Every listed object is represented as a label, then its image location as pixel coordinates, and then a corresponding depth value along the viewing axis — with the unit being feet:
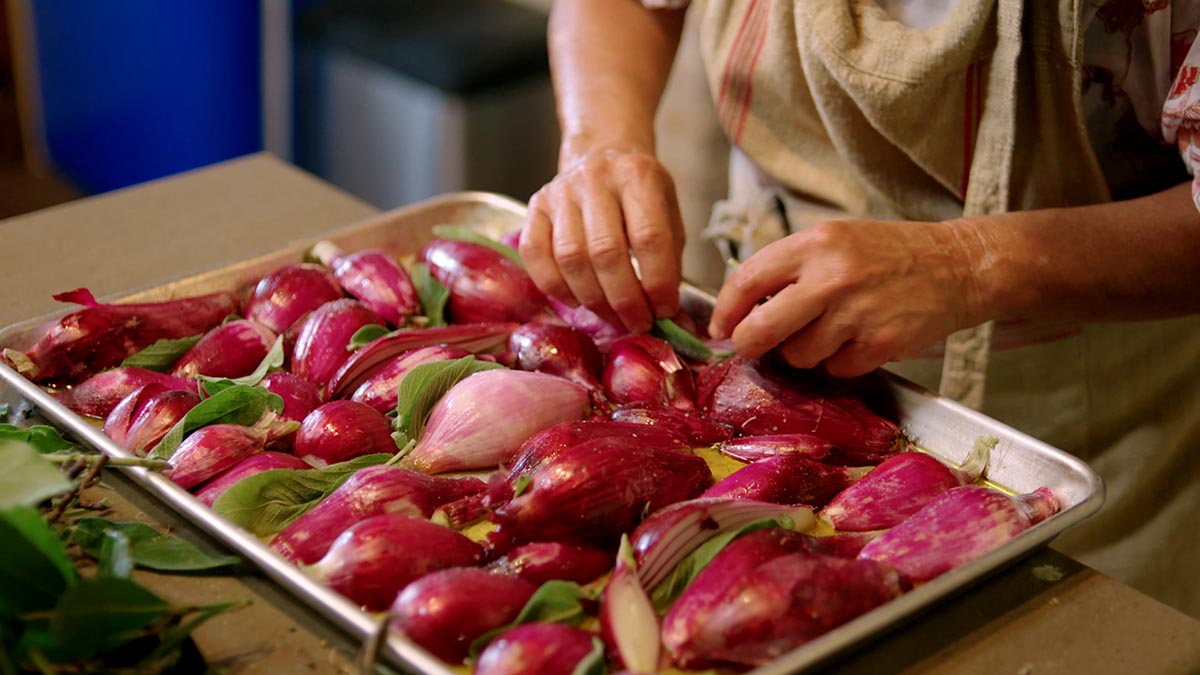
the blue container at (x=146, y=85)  8.79
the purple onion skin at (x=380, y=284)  3.48
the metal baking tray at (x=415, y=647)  2.19
